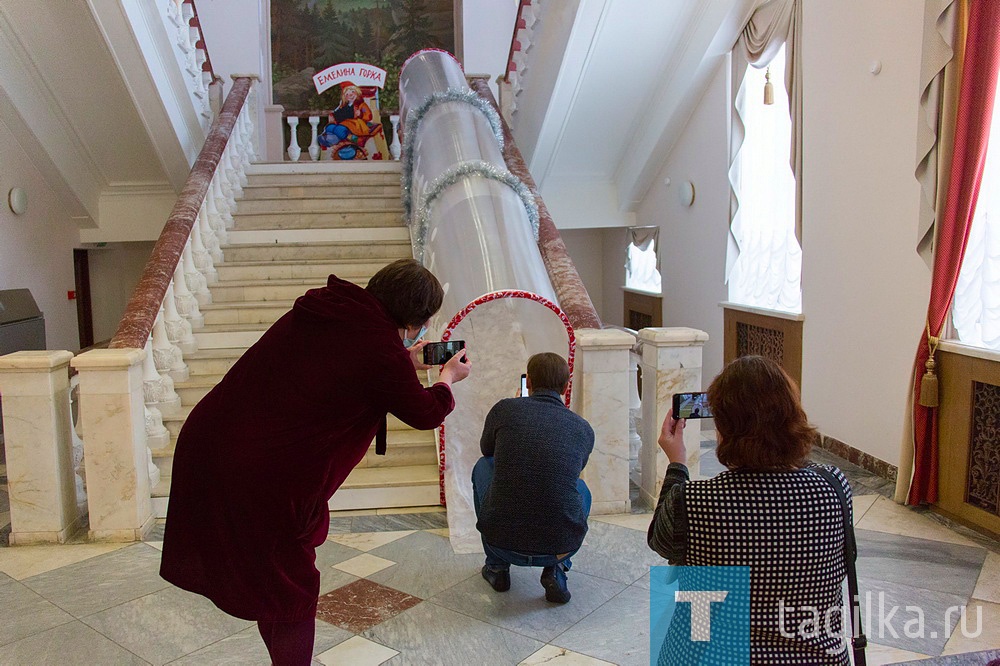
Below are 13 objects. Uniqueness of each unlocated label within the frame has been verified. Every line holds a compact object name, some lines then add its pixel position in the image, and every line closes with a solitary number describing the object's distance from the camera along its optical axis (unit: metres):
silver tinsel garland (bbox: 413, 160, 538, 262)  5.08
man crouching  2.79
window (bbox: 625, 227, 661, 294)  8.64
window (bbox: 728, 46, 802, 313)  5.85
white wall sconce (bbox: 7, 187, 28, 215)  6.77
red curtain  3.64
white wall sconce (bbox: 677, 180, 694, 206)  7.43
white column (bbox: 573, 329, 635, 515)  3.96
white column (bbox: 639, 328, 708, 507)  3.99
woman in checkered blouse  1.48
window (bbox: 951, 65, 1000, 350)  3.77
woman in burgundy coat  1.88
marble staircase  4.42
